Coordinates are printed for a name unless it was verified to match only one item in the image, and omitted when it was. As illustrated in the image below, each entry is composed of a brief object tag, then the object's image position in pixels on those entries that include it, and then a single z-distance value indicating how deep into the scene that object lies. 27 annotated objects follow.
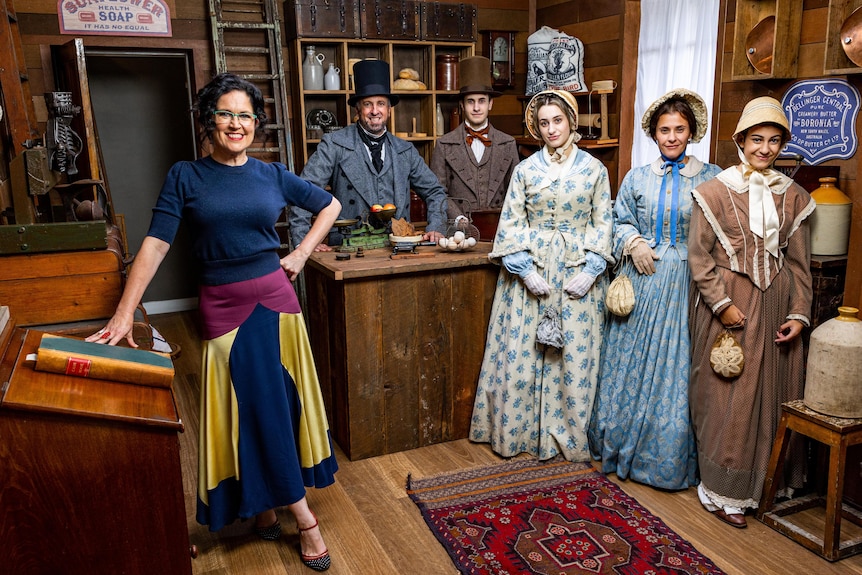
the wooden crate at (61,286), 2.20
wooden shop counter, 3.19
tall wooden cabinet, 5.22
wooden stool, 2.50
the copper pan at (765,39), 3.00
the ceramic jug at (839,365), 2.51
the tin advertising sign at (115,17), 4.70
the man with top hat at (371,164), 3.77
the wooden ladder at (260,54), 5.09
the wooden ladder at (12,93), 3.63
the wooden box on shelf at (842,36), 2.71
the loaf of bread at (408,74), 5.48
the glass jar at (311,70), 5.17
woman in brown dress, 2.74
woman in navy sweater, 2.26
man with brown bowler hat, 4.44
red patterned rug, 2.53
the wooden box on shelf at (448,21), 5.47
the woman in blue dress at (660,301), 2.96
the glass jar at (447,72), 5.63
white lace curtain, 4.54
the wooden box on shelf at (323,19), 5.03
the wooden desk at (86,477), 1.46
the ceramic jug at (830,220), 2.79
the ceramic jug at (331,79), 5.21
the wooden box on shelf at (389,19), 5.24
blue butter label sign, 2.85
